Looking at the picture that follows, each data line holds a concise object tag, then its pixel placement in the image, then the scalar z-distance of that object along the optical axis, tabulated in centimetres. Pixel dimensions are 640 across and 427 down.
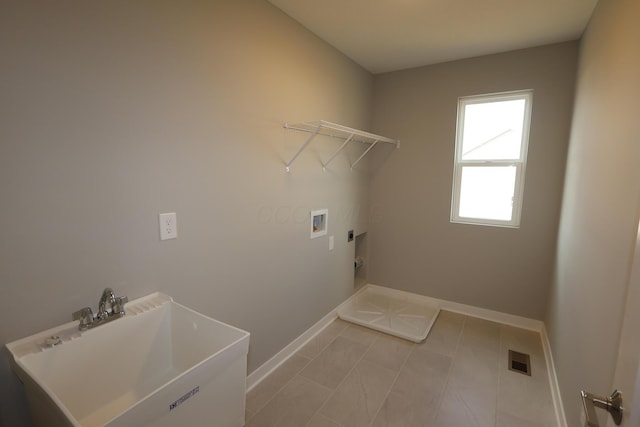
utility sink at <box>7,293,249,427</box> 91
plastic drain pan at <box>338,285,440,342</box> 280
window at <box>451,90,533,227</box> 280
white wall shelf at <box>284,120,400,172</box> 211
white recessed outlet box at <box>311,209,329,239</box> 256
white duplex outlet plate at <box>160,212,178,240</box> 145
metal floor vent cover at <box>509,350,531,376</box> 228
